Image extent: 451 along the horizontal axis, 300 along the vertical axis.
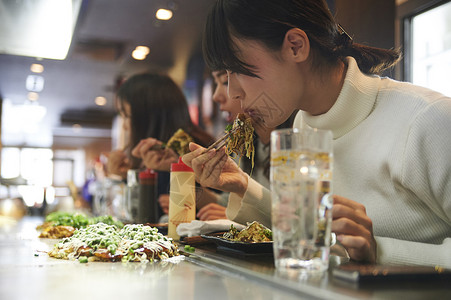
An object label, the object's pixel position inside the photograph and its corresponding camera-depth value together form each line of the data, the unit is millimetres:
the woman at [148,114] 2783
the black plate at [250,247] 1062
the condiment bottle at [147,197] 1996
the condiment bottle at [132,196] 2062
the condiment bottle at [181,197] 1492
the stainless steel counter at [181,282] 670
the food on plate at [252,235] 1152
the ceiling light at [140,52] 3838
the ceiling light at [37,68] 4104
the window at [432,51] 2581
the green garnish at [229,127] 1331
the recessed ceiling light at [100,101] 6470
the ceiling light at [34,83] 4839
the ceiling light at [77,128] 9630
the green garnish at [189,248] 1187
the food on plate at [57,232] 1625
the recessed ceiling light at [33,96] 5938
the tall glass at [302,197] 758
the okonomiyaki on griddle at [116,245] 1061
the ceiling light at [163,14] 3197
